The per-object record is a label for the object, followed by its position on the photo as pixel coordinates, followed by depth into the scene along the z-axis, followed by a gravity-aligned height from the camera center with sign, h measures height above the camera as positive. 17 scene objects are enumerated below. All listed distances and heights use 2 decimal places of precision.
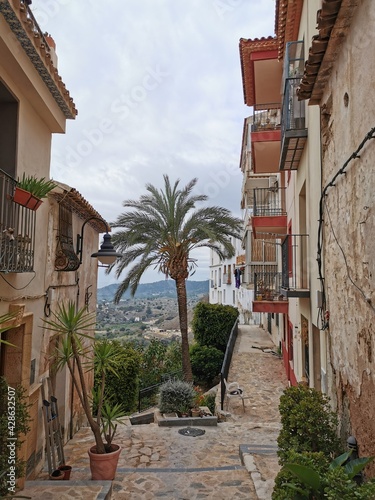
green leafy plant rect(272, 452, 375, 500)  2.85 -1.62
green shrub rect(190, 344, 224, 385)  20.23 -4.67
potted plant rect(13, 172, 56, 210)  5.01 +1.07
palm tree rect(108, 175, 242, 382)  15.35 +1.65
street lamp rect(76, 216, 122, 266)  7.71 +0.41
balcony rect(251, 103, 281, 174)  11.96 +4.13
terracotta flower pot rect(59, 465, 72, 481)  6.10 -3.11
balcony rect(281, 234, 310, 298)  7.95 +0.20
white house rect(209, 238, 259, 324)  34.05 -1.37
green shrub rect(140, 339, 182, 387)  19.28 -4.71
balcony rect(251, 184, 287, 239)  14.14 +2.07
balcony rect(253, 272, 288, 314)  13.16 -0.83
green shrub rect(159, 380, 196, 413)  11.21 -3.60
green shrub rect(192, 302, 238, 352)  23.23 -3.02
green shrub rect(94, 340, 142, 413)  14.77 -4.16
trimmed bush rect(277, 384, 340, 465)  4.45 -1.80
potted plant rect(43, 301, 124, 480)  5.94 -2.19
